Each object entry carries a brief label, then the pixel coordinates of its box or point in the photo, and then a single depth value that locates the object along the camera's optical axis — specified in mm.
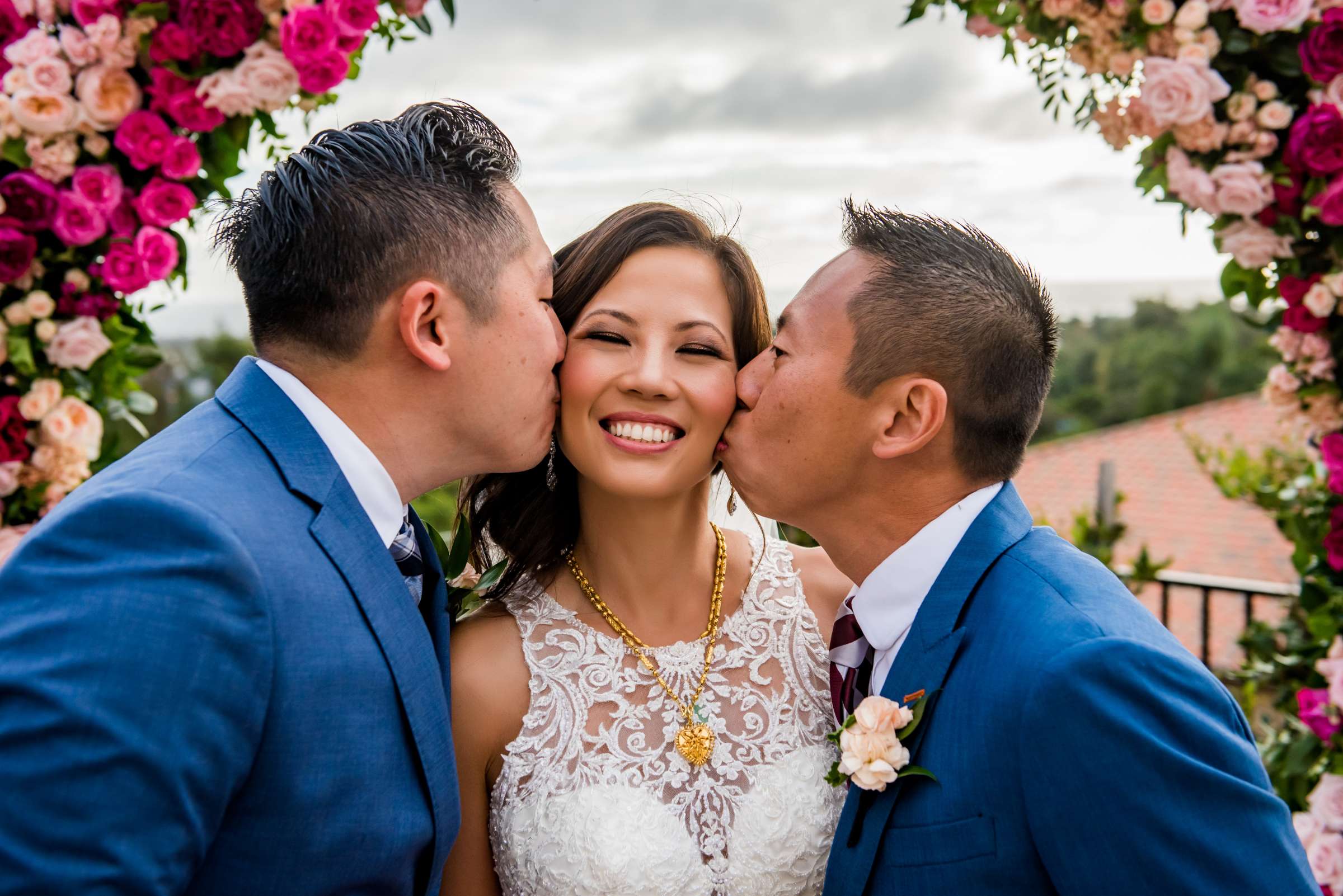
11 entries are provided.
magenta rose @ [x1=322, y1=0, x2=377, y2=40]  2990
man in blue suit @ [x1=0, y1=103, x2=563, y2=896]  1525
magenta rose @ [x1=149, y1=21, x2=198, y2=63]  3066
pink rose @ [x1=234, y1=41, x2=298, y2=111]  3082
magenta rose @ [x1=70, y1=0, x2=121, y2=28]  3092
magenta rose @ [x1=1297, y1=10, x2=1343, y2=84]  2994
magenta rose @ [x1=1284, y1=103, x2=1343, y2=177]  3055
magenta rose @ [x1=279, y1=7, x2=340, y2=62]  2998
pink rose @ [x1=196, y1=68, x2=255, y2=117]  3111
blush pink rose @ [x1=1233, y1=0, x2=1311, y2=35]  3008
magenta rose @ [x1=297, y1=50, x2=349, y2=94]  3045
